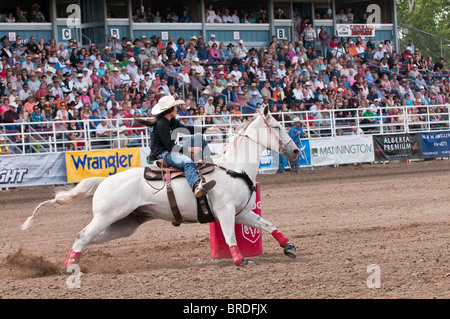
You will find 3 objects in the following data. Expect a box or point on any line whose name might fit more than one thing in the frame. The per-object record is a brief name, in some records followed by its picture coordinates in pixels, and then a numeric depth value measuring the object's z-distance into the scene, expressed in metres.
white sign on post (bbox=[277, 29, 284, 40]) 31.35
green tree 57.97
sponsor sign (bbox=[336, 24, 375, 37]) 32.81
